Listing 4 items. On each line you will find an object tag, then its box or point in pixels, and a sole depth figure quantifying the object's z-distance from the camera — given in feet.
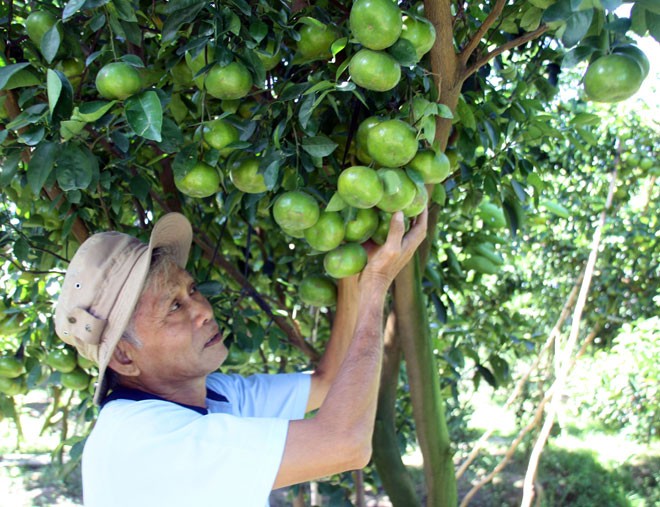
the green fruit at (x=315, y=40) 4.70
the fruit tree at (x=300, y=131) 4.26
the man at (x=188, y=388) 4.68
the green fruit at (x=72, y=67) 5.40
